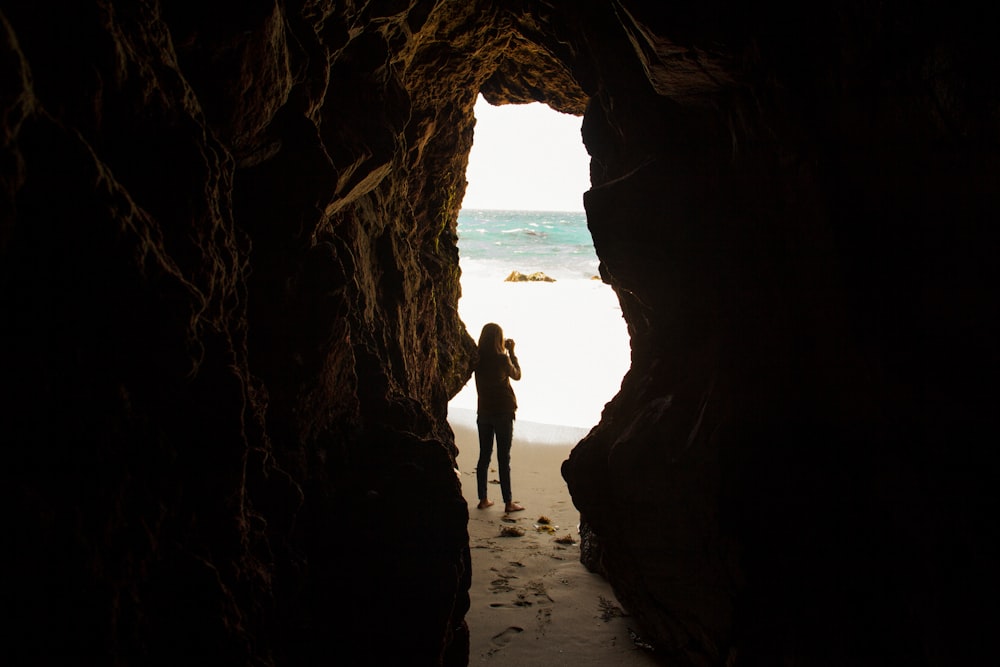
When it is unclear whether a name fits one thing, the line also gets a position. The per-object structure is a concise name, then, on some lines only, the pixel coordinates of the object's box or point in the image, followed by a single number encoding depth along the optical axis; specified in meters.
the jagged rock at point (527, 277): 30.86
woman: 6.77
